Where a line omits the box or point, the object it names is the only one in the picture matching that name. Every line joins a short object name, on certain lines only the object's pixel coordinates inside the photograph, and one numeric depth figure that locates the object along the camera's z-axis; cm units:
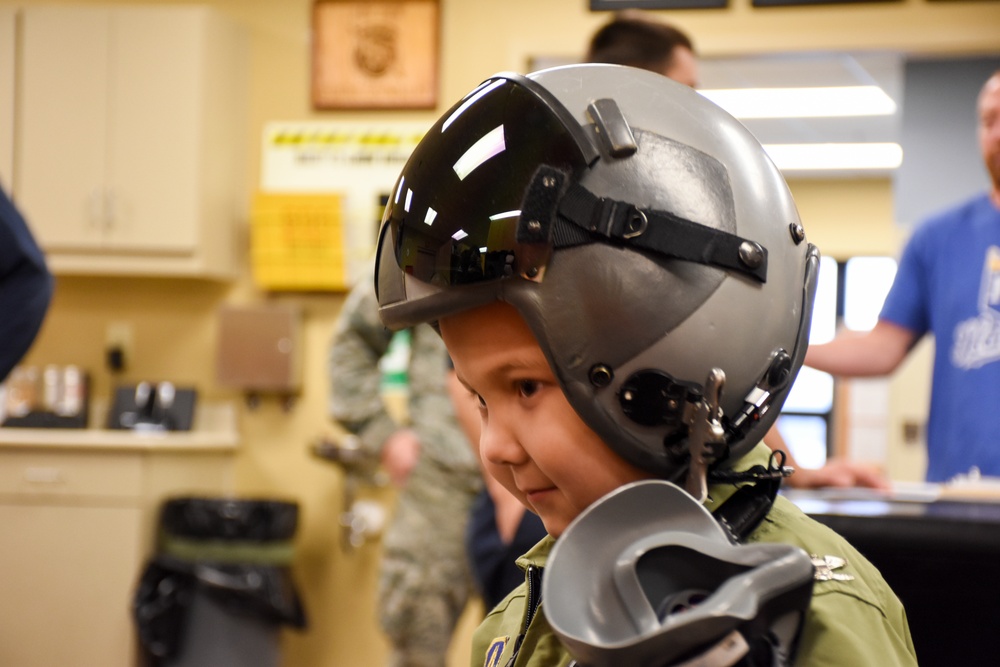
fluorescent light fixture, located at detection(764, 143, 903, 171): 821
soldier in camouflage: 269
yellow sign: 419
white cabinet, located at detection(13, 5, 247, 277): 414
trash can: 375
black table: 133
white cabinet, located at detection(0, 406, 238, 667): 381
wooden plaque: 423
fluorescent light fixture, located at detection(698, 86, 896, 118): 670
